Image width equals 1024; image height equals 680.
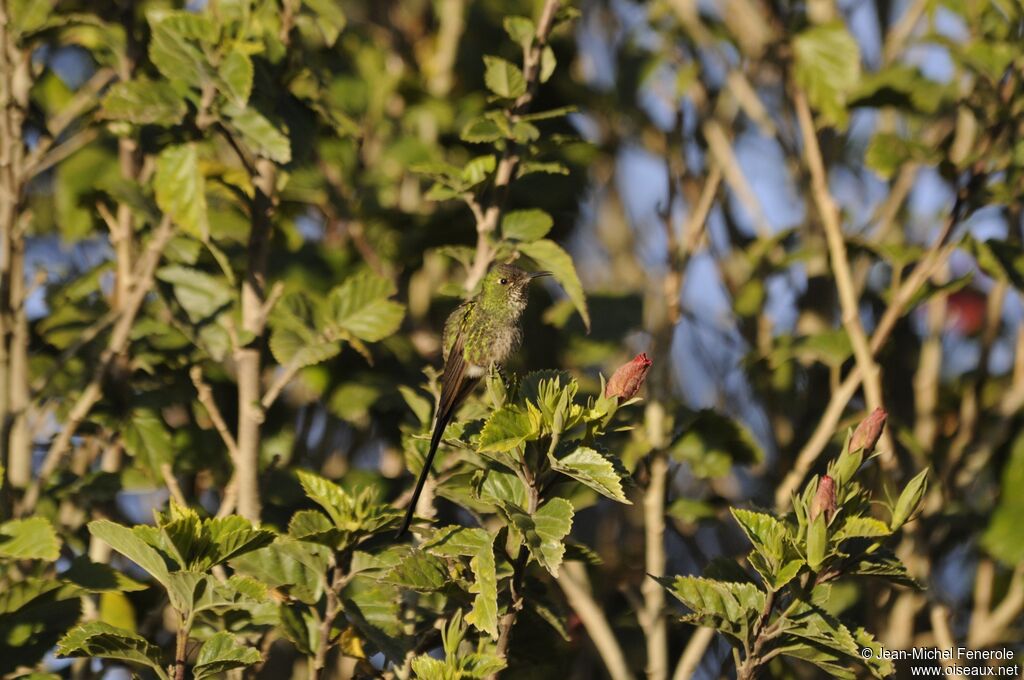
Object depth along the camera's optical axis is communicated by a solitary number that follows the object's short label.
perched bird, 6.48
